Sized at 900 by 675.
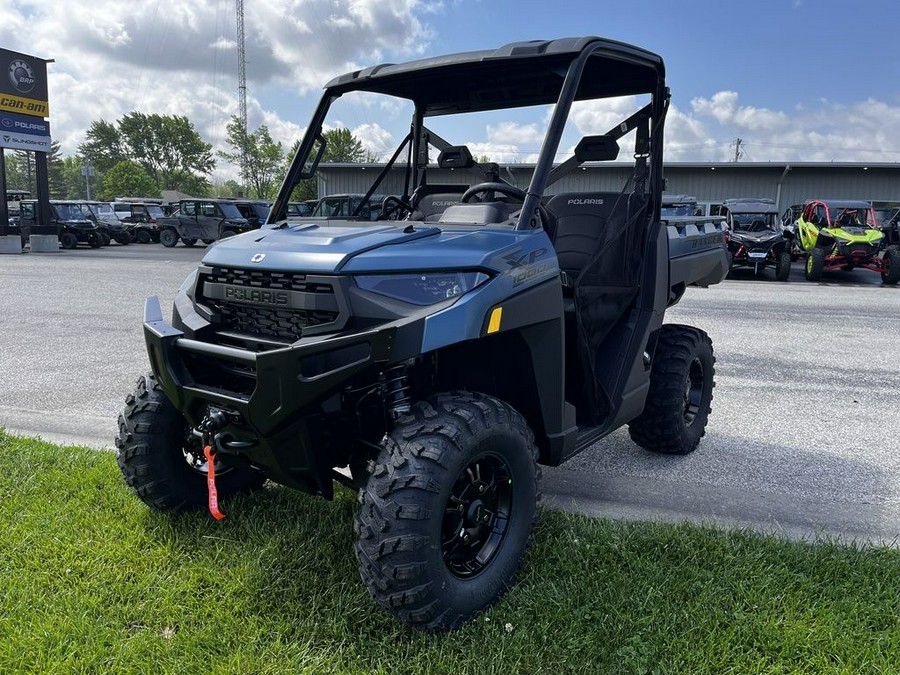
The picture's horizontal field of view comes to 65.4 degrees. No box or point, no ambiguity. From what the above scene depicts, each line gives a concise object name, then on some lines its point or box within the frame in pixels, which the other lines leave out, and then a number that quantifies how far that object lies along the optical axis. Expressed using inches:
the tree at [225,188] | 4262.3
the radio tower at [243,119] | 3002.0
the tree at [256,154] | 3026.6
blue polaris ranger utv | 91.9
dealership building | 1130.0
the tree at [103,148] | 3636.8
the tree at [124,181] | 3171.8
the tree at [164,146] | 3641.7
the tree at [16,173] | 3511.3
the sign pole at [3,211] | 875.4
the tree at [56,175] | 4050.4
